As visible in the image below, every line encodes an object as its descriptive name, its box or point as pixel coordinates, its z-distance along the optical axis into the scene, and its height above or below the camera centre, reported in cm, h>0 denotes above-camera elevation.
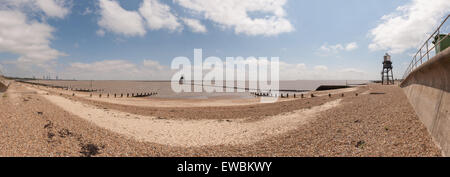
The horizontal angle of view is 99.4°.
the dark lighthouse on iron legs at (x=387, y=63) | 4944 +629
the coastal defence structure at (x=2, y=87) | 2163 -10
